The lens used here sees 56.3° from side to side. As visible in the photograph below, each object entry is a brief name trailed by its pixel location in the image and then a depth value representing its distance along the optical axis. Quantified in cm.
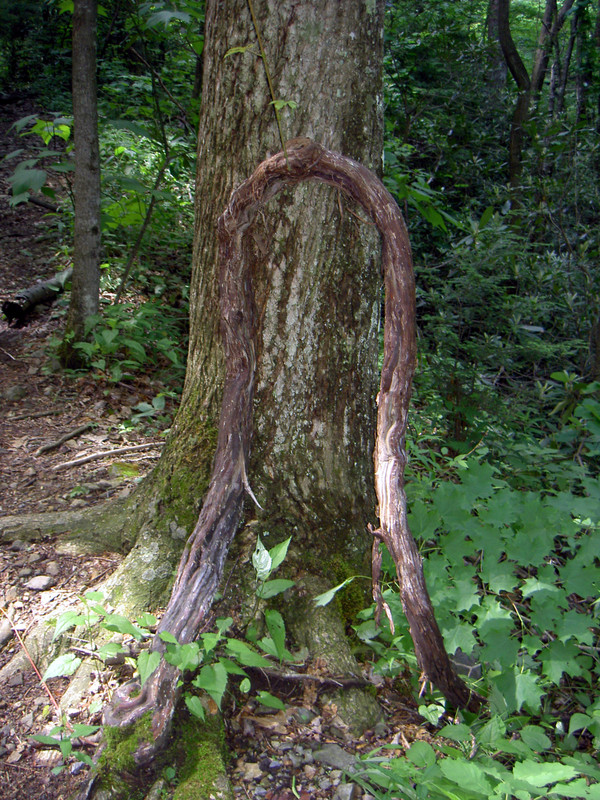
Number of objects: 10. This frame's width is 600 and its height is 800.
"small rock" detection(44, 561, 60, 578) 234
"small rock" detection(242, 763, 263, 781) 165
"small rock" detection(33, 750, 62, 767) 163
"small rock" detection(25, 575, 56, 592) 226
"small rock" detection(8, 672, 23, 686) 191
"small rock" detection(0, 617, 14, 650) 204
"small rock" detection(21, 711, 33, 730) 175
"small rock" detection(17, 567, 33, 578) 231
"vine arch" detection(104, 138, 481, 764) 175
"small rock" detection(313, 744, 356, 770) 170
